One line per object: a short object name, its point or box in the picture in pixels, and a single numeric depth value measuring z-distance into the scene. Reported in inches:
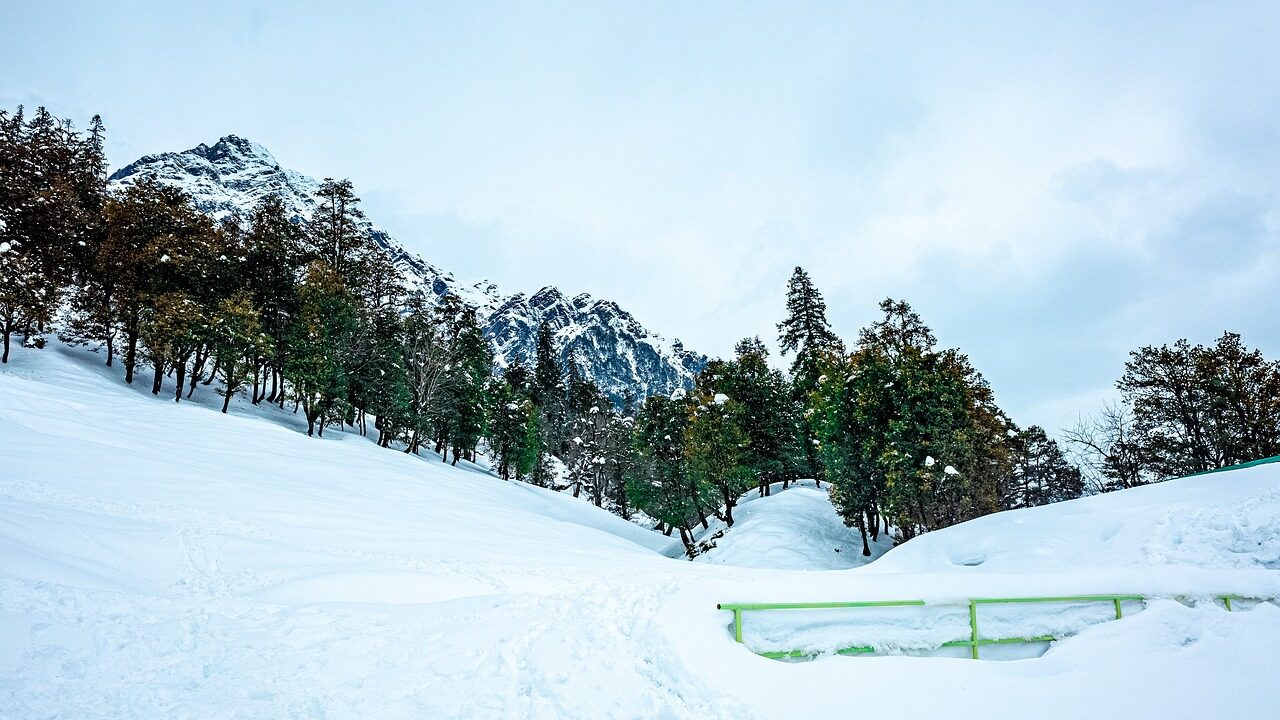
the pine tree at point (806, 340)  1240.8
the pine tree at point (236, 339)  1023.0
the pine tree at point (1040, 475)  1581.0
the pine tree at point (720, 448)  1114.7
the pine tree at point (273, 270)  1187.9
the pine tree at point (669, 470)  1239.5
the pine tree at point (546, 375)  2768.2
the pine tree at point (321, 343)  1095.6
